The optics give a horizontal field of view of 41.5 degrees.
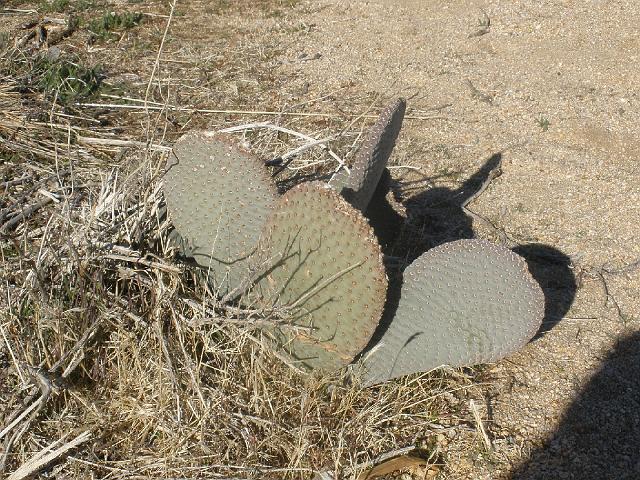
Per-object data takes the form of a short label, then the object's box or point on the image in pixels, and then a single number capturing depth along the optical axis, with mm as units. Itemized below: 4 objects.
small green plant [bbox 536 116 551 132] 4180
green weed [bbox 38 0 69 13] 5844
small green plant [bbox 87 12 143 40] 5453
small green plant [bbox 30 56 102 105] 4250
